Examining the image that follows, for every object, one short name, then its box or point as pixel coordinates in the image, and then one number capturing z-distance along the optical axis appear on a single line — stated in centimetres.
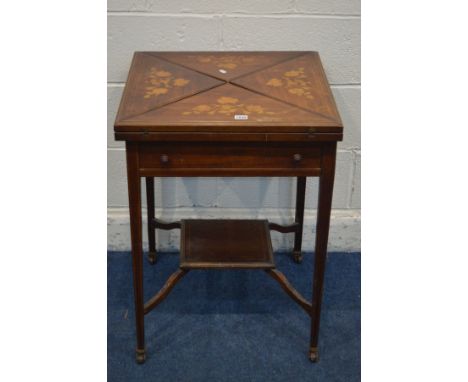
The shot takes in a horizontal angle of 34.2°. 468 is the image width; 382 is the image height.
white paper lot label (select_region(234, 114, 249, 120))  202
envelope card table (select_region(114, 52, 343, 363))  200
